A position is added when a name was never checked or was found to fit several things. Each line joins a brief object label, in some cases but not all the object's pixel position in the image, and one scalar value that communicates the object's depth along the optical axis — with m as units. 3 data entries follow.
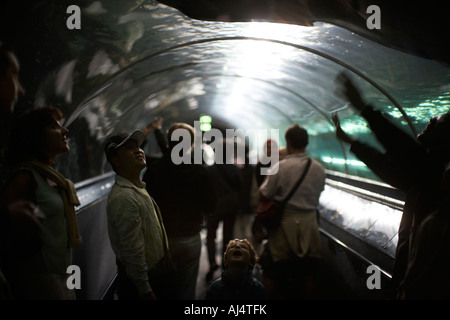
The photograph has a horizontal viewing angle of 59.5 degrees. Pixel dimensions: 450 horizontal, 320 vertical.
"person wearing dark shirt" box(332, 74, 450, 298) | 2.69
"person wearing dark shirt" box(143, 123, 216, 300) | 3.64
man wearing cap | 2.83
